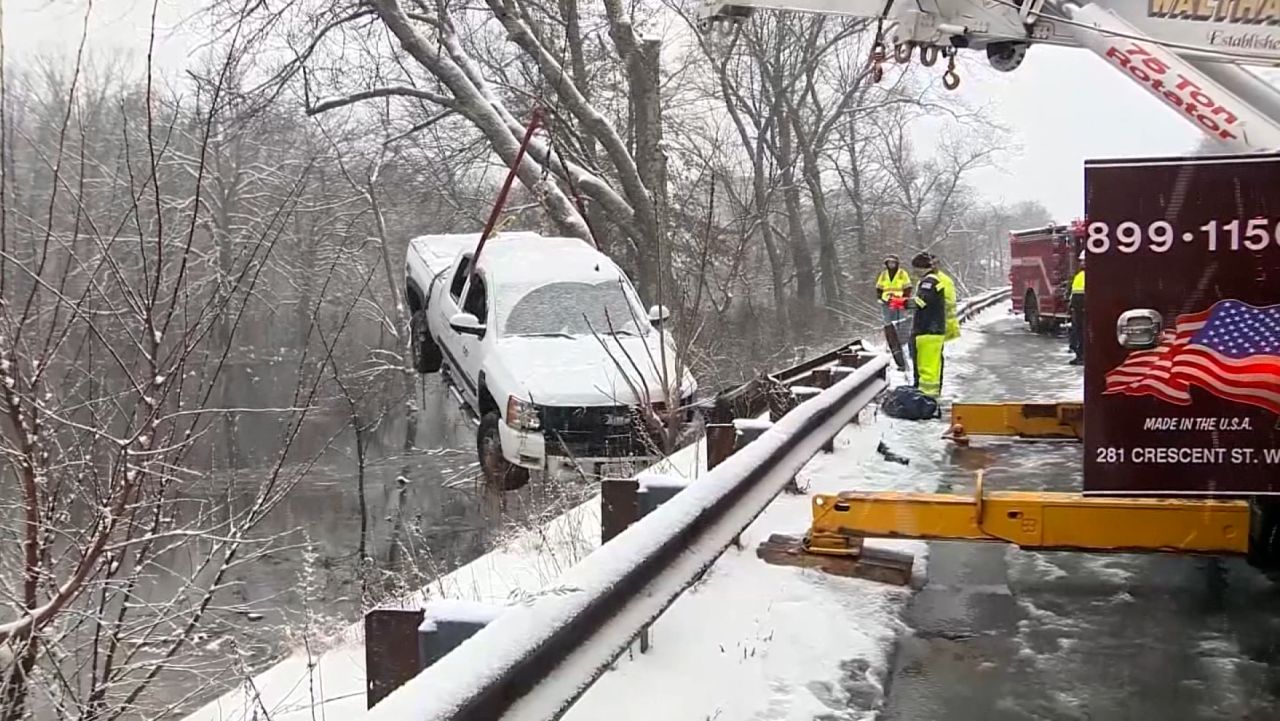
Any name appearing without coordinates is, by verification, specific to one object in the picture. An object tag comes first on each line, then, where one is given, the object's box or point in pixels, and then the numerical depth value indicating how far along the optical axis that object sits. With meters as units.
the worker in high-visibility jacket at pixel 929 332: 10.88
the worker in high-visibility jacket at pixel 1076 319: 15.92
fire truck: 23.28
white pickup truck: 9.76
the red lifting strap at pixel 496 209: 11.84
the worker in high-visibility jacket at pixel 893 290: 16.70
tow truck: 3.89
